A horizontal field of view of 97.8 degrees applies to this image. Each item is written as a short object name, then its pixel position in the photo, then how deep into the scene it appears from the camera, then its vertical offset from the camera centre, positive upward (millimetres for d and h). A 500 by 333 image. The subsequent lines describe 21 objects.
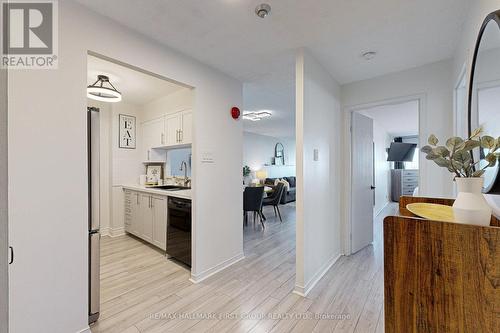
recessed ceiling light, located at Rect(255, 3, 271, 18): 1579 +1157
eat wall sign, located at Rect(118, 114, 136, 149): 3957 +644
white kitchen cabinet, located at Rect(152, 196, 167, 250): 3016 -775
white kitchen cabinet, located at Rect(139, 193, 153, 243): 3283 -782
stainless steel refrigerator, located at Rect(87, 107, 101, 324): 1693 -358
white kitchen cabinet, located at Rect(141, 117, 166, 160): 3684 +572
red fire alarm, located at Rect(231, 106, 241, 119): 2870 +722
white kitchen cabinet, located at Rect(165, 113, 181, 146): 3354 +608
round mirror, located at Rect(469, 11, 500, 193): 1001 +411
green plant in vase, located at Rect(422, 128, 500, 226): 777 -33
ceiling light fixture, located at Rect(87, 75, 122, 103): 2504 +892
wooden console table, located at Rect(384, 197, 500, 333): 678 -376
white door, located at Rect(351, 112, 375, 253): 3139 -248
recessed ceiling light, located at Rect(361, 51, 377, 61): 2246 +1172
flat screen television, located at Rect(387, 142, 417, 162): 7348 +509
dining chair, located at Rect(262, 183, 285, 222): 5266 -756
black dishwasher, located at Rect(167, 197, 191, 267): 2615 -795
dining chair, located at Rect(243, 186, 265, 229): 4391 -661
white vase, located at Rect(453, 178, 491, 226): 772 -140
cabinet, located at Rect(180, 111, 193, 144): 3146 +574
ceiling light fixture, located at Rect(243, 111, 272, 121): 4785 +1173
